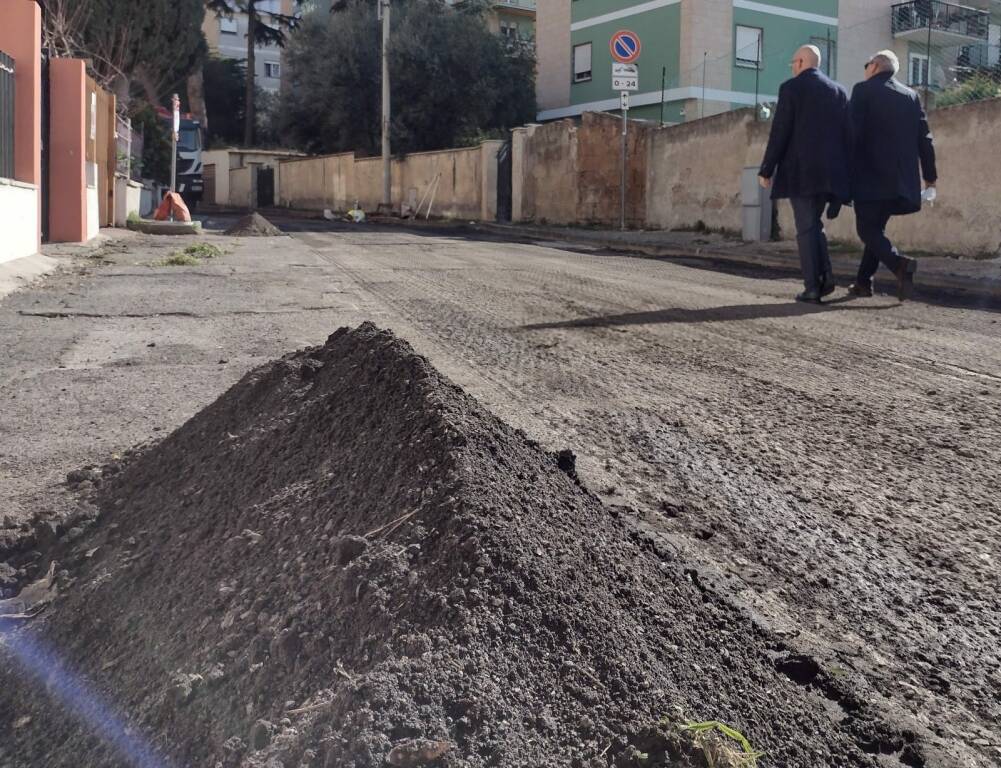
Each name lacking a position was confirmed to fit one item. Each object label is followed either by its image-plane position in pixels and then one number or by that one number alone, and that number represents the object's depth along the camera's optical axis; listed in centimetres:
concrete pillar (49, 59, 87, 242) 1439
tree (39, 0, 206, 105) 2850
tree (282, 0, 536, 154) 3697
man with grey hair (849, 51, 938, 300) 827
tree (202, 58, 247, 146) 5634
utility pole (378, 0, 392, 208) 3278
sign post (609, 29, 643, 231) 1947
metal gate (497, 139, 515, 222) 2903
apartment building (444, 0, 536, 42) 4894
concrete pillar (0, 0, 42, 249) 1198
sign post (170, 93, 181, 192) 1820
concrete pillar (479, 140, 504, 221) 2919
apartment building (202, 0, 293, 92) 6469
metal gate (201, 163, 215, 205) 5312
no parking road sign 1955
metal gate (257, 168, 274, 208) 4856
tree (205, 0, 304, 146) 4800
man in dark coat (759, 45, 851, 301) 805
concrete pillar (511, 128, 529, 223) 2798
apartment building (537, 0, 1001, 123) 3356
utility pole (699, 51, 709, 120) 3314
